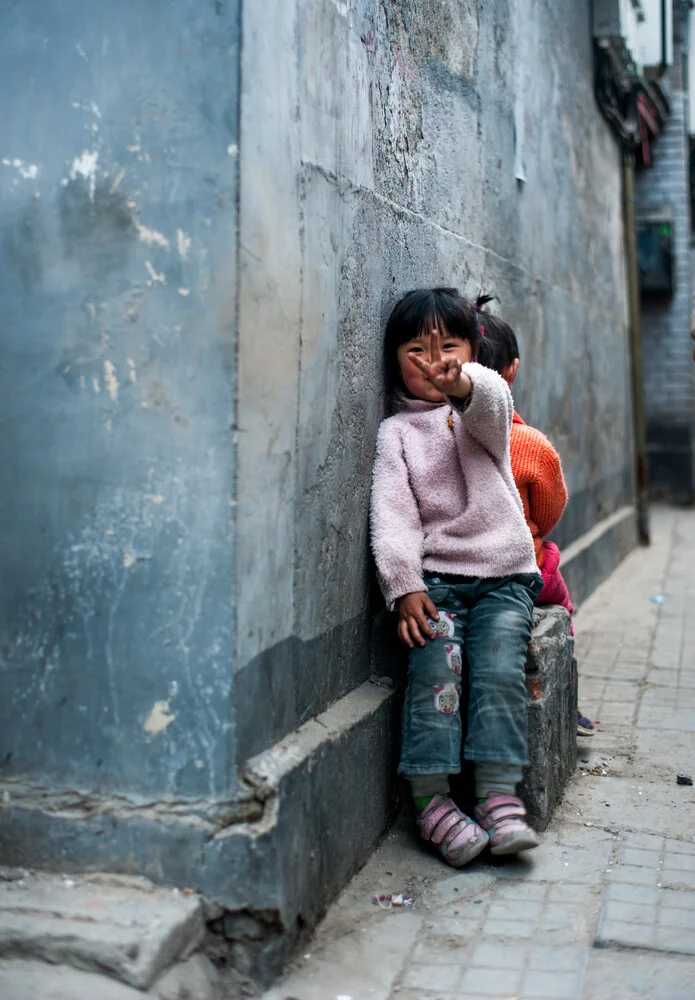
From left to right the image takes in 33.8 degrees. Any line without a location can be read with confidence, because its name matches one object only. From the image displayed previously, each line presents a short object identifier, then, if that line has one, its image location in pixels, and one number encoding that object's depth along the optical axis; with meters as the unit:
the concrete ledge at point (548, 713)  3.06
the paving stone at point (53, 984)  1.99
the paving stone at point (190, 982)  2.05
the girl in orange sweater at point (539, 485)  3.39
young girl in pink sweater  2.88
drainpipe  8.59
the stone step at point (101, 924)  2.04
